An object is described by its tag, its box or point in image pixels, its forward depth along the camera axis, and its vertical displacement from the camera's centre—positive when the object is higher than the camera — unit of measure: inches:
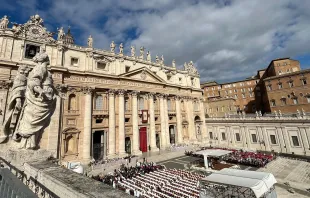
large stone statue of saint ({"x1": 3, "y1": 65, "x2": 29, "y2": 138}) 198.1 +32.4
